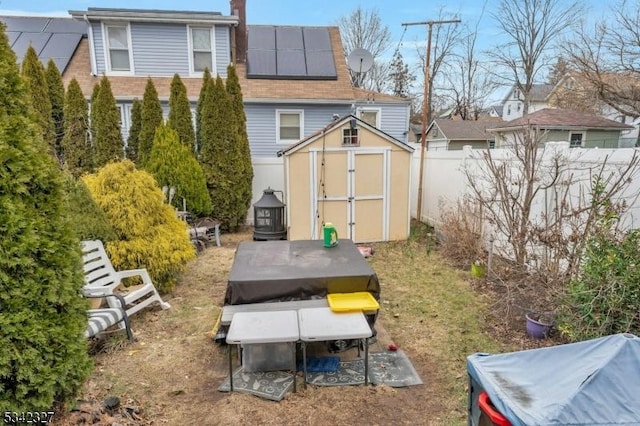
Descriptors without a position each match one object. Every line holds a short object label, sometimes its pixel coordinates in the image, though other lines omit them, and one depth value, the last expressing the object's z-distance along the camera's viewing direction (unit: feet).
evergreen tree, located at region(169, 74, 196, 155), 28.53
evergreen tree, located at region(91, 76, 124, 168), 27.07
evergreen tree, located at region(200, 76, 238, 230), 28.35
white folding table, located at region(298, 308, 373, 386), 9.81
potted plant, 12.82
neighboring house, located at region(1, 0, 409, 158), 35.40
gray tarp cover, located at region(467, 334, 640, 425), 5.13
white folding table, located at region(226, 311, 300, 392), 9.64
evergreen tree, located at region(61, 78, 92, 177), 26.96
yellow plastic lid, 11.33
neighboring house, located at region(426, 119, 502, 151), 74.95
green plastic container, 16.51
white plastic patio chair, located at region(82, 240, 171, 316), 13.99
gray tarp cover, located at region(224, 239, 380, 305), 12.44
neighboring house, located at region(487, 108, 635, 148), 53.50
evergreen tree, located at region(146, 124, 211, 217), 25.86
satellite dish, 29.91
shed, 24.25
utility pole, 27.60
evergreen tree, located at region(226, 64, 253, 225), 29.45
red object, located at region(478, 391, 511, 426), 5.71
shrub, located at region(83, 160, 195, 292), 16.17
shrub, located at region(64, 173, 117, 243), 14.82
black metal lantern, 23.25
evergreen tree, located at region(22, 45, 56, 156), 25.82
